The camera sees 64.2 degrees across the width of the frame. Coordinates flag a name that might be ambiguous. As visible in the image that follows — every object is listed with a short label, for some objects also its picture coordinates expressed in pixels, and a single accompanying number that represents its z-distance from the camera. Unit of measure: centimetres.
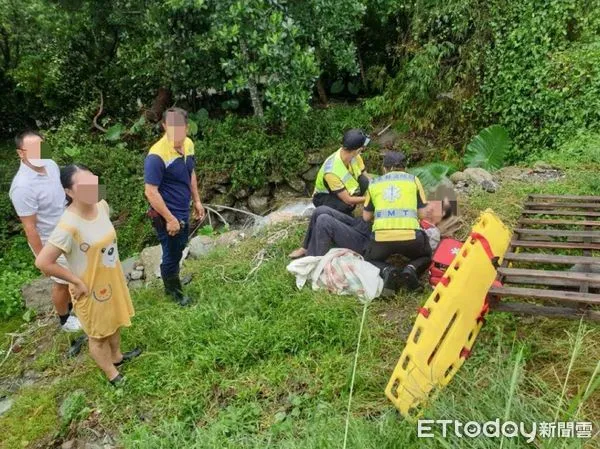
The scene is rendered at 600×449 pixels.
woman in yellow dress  275
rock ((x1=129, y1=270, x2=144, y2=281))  507
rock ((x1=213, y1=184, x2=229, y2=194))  743
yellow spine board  251
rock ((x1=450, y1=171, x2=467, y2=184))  564
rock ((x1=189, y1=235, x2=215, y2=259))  525
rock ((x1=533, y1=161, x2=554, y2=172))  561
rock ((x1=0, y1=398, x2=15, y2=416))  341
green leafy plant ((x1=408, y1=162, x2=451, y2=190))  605
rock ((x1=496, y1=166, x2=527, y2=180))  556
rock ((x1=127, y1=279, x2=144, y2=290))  485
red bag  354
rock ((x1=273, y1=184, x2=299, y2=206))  748
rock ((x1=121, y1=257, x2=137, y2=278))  520
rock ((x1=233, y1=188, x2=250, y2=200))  742
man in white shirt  356
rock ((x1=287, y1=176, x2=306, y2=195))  744
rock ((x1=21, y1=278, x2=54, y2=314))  500
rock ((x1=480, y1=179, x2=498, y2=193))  519
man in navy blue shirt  352
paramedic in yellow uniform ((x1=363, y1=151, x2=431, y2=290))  356
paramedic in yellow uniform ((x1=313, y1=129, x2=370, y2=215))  411
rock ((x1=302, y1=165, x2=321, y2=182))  755
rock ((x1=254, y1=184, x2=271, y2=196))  745
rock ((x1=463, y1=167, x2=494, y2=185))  542
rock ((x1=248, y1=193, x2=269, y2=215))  743
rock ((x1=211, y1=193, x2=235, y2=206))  741
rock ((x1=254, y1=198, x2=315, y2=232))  549
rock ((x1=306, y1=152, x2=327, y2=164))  752
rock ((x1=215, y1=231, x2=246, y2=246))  540
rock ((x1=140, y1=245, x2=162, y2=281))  503
